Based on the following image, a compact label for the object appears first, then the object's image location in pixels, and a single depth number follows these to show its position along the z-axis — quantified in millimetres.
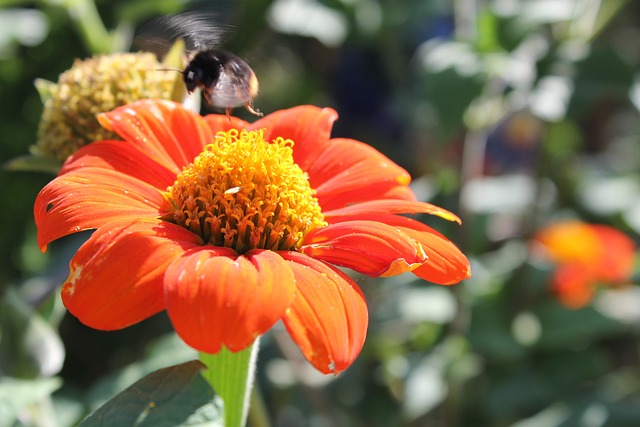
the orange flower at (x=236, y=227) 381
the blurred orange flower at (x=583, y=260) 541
